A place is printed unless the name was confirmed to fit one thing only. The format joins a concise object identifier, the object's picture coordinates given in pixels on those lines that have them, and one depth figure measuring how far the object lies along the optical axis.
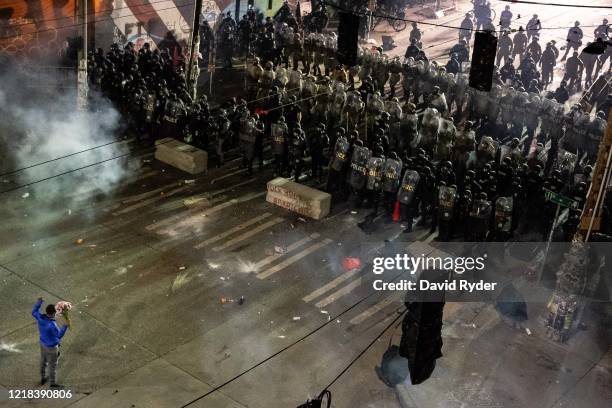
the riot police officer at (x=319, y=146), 19.12
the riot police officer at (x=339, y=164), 18.44
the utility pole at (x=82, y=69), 20.38
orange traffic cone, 18.12
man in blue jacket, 11.80
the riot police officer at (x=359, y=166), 18.16
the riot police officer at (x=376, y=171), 17.97
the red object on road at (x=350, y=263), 16.50
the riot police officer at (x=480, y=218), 16.53
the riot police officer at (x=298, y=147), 19.00
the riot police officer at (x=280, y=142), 19.14
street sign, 14.45
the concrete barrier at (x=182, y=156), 19.75
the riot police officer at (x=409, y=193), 17.45
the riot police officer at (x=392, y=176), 17.78
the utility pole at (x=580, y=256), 13.84
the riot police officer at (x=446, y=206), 16.84
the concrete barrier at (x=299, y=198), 18.08
